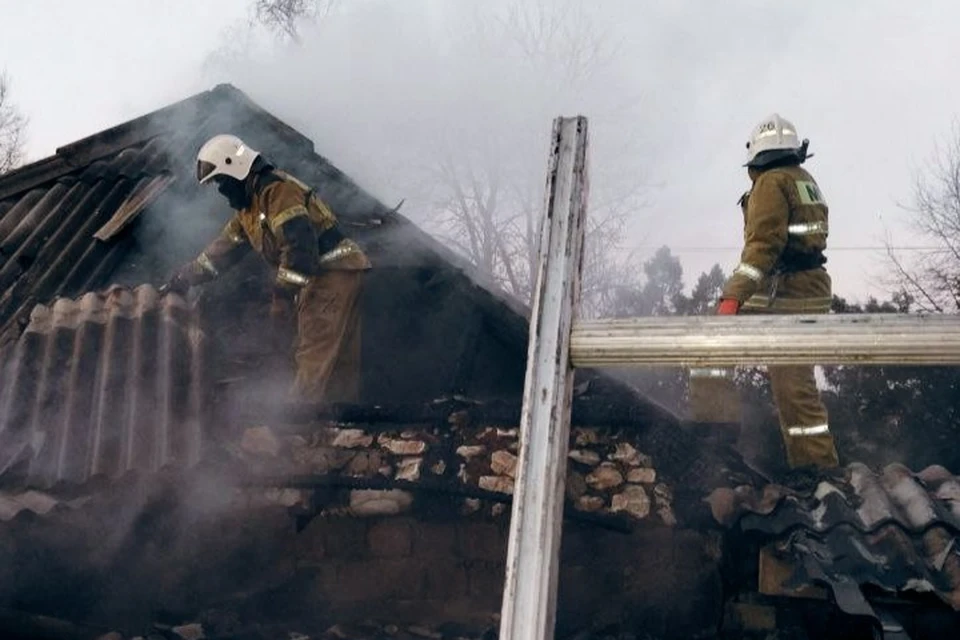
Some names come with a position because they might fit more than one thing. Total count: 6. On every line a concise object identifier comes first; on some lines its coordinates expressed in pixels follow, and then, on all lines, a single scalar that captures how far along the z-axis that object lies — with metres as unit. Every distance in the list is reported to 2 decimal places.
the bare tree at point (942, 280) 15.55
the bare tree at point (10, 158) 24.77
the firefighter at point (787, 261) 4.60
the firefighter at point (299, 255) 5.51
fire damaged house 4.02
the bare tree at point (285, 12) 18.28
